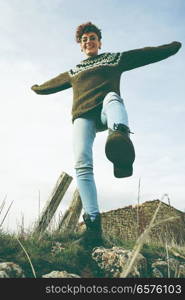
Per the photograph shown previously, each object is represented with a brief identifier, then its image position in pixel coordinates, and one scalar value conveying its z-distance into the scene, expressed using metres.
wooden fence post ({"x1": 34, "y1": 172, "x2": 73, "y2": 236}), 4.27
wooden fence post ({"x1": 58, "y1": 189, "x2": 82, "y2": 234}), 4.44
